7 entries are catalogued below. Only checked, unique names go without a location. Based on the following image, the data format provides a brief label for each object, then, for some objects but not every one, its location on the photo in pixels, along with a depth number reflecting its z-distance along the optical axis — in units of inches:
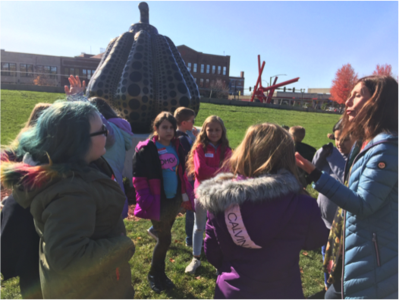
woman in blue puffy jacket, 66.1
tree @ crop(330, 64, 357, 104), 2103.8
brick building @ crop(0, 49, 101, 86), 1983.3
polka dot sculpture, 245.8
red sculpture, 1694.1
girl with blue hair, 50.6
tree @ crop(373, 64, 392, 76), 2007.0
